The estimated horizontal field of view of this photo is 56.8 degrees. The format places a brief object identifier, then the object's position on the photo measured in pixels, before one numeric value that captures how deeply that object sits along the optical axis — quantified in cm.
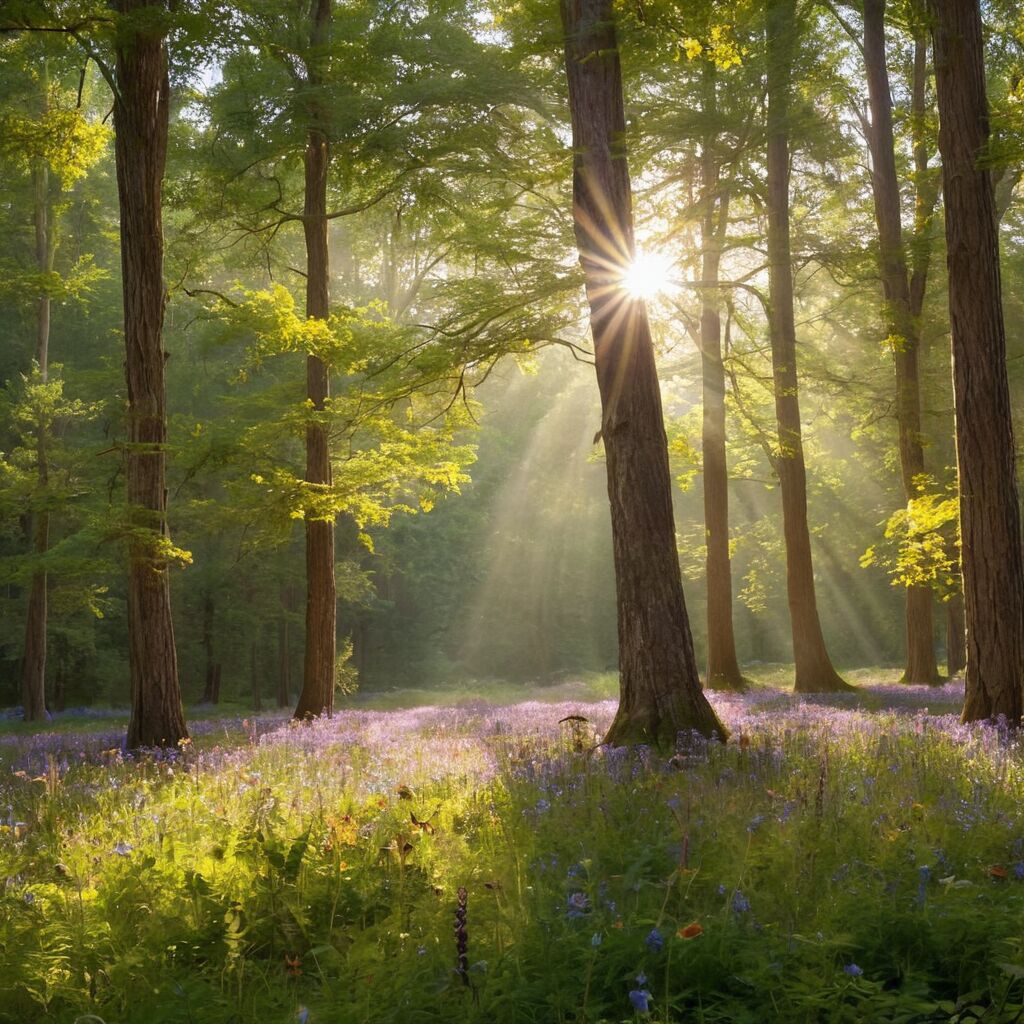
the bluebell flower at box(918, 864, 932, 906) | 337
